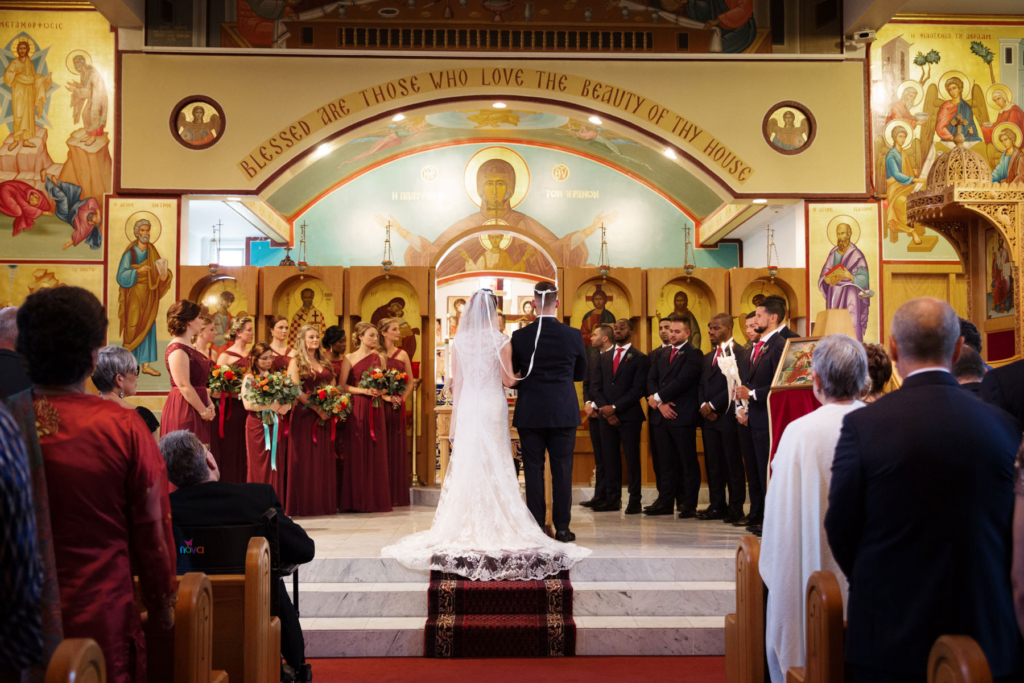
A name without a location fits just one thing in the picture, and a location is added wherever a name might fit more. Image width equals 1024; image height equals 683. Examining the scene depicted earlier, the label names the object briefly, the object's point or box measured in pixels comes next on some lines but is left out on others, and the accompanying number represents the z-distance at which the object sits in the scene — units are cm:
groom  651
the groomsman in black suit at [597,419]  892
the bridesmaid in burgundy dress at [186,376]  708
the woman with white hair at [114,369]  405
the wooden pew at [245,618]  319
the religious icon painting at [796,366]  546
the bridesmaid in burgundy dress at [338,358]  873
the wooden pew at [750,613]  336
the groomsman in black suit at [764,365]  691
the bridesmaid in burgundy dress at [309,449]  847
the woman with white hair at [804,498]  318
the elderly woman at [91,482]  229
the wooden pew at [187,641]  255
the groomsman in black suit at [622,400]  866
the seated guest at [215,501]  366
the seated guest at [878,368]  413
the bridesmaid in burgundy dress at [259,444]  810
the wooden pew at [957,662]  182
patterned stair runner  526
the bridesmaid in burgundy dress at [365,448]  867
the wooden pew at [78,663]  176
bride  584
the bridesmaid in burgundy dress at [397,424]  910
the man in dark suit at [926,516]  225
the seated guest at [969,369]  400
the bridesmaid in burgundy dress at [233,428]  838
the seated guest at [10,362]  279
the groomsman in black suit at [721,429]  778
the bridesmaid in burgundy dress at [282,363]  845
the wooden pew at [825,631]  248
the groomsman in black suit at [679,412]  823
